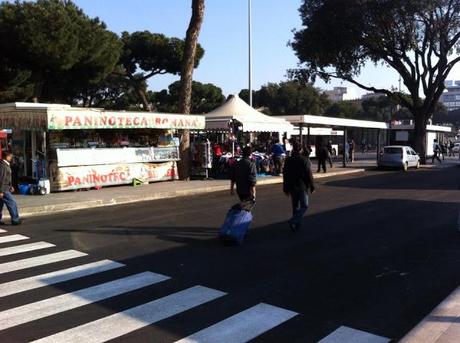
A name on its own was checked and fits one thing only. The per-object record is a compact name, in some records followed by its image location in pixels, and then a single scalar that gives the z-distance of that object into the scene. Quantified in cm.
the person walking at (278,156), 2464
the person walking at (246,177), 988
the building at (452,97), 17050
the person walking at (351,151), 3909
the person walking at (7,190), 1109
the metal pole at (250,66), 3462
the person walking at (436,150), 3958
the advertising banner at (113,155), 1702
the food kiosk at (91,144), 1664
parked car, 3134
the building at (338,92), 14975
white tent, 2370
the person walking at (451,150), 5344
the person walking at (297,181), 1026
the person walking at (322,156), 2720
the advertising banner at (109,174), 1683
